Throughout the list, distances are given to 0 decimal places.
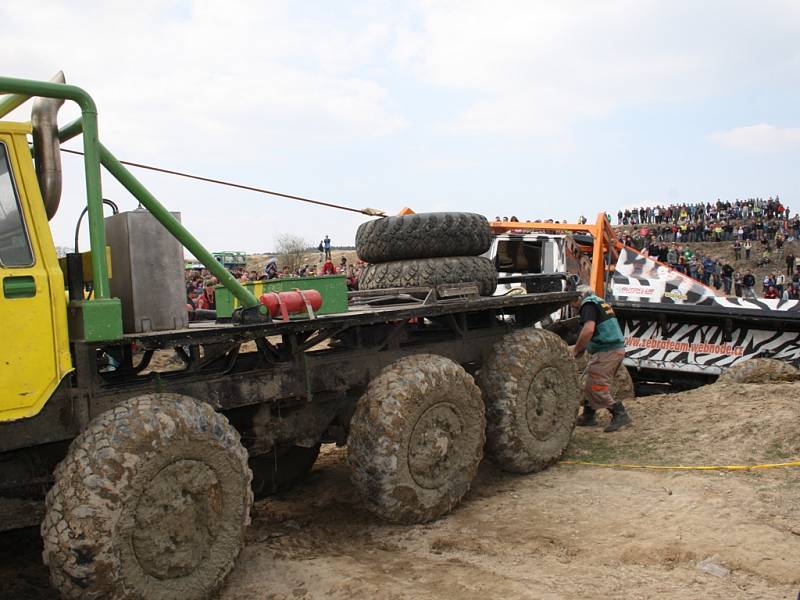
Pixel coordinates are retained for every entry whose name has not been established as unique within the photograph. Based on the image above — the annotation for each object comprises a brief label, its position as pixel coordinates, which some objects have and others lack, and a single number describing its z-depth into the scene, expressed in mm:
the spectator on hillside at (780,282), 31125
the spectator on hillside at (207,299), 10887
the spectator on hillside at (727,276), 31031
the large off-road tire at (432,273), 6406
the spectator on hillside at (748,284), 28844
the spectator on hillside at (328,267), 12655
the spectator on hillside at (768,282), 30172
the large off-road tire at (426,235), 6496
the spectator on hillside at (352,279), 16220
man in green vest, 7691
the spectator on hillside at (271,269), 20734
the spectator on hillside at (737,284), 31983
